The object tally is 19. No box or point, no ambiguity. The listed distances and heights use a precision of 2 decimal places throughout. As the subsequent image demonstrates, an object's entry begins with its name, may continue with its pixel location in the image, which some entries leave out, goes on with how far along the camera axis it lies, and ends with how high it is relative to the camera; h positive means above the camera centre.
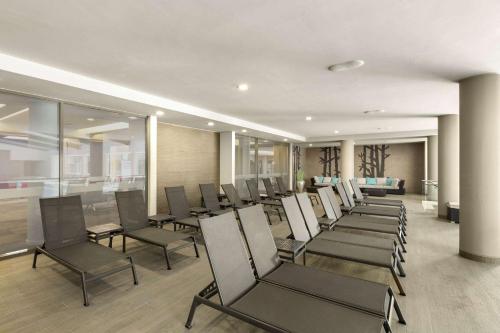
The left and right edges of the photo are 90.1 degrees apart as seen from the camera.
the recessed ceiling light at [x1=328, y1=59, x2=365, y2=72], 3.25 +1.38
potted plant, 13.59 -0.71
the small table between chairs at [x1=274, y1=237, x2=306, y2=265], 2.88 -0.96
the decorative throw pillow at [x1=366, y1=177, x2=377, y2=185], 13.11 -0.68
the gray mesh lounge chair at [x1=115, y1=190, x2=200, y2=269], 3.66 -0.97
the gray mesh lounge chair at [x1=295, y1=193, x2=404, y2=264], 3.34 -1.01
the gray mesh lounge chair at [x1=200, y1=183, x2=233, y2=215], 5.80 -0.76
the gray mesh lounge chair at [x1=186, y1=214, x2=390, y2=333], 1.70 -1.06
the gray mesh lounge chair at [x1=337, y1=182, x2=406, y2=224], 5.32 -0.95
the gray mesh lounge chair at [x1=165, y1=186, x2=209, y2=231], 4.97 -0.80
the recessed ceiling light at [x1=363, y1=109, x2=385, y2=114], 6.29 +1.44
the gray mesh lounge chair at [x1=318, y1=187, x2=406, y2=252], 4.09 -0.98
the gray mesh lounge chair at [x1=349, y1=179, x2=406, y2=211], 6.59 -0.92
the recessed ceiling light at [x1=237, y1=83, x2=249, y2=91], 4.17 +1.40
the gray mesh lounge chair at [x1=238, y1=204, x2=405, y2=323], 2.00 -1.05
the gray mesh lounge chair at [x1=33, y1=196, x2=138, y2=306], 2.86 -1.04
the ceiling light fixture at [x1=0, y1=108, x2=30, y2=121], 3.87 +0.85
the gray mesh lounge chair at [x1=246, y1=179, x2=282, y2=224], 6.81 -0.87
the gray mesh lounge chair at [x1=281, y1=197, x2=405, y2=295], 2.76 -1.02
